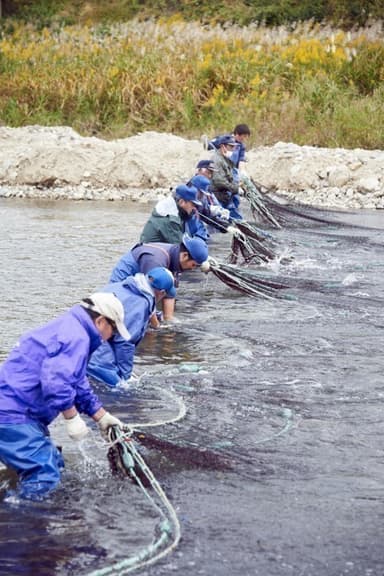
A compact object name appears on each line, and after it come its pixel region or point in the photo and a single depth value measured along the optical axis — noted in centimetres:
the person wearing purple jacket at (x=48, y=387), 621
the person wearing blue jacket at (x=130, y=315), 856
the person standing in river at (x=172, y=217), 1183
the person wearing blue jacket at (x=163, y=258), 1001
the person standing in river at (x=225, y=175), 1560
